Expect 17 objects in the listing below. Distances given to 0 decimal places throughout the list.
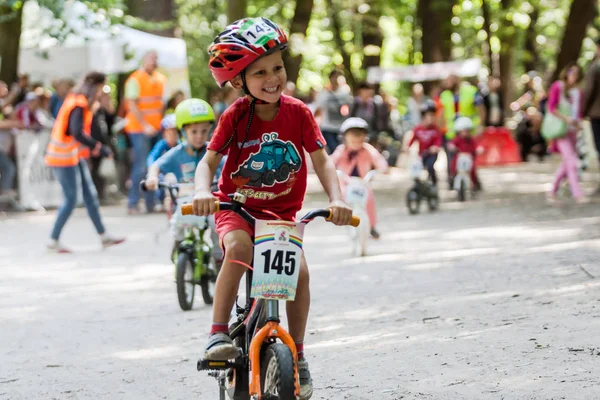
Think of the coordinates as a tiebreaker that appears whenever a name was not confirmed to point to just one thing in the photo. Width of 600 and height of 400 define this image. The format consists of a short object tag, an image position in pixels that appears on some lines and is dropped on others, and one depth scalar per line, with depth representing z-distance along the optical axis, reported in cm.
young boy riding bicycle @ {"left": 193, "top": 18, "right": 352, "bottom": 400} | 509
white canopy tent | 2027
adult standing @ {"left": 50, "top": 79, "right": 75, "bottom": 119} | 1909
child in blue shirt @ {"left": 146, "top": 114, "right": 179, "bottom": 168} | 959
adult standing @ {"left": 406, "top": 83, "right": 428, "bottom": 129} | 2967
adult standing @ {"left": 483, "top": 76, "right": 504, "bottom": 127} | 2303
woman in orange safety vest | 1284
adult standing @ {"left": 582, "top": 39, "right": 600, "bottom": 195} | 1571
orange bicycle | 486
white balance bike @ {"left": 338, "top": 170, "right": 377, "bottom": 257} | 1191
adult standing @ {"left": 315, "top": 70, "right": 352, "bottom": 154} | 1806
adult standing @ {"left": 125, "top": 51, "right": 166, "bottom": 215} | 1770
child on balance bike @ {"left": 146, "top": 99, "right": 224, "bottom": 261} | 894
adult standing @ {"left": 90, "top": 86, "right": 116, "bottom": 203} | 1962
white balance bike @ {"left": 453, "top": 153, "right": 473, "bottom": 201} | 1805
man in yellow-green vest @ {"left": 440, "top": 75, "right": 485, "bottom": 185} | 1952
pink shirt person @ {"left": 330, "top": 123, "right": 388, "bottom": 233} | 1255
